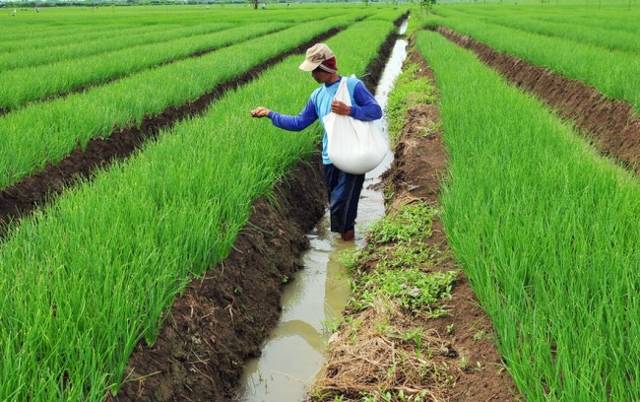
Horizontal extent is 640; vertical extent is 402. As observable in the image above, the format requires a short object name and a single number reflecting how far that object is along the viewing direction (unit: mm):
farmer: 3570
